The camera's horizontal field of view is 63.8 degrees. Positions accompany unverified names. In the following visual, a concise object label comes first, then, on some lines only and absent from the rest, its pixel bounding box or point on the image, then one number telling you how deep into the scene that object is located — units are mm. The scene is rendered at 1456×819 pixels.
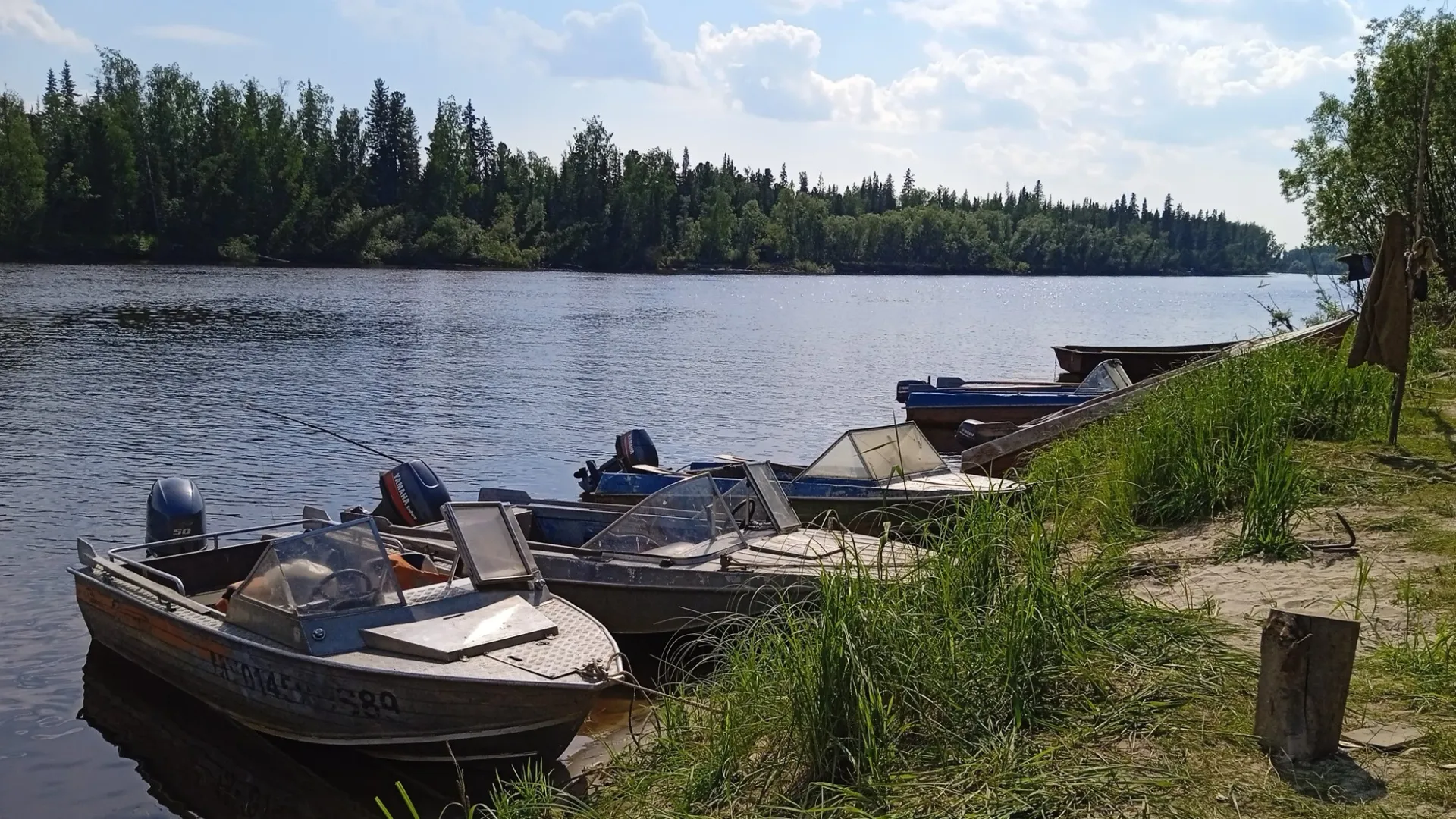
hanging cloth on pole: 11125
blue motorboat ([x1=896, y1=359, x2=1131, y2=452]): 22312
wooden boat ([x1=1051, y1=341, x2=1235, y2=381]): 26328
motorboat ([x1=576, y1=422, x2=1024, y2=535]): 14180
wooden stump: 5027
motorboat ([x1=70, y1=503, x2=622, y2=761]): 8750
